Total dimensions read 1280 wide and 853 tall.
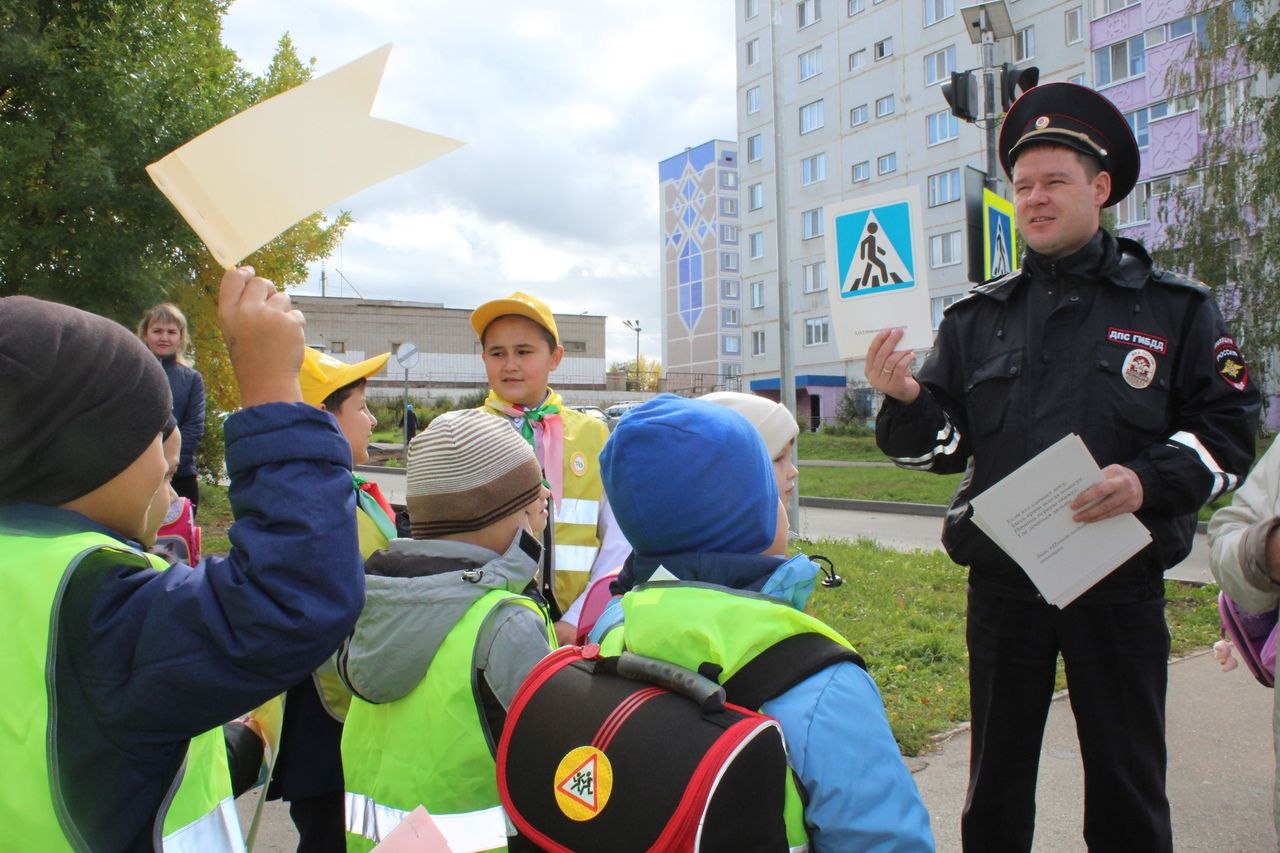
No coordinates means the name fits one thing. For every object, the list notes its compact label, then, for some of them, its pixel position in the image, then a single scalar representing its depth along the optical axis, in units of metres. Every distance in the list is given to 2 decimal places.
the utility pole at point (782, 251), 10.52
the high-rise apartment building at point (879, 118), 31.55
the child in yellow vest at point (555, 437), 3.04
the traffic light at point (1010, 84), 6.98
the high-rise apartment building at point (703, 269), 65.25
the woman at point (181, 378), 5.58
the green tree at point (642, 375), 64.38
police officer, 2.34
